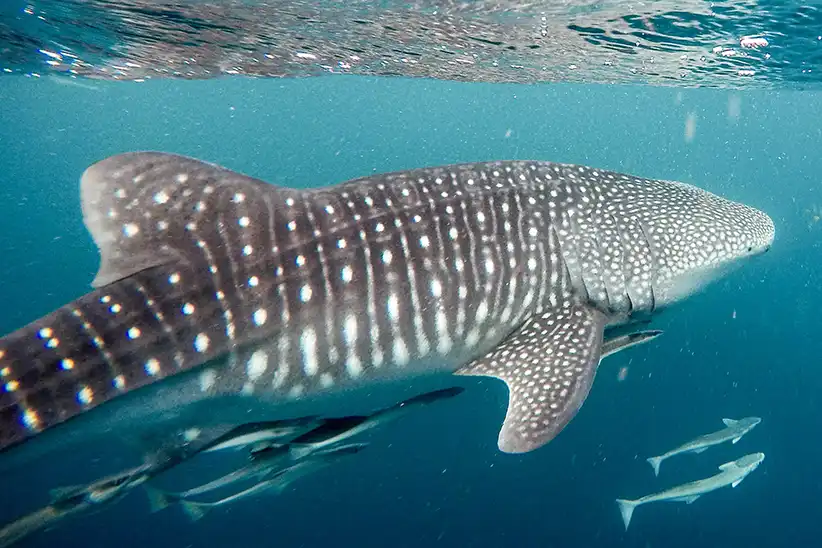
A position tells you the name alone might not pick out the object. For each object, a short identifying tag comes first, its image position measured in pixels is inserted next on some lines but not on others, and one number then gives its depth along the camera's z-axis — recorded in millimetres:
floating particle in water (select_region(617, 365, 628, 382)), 14422
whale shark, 3549
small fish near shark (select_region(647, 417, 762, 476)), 8977
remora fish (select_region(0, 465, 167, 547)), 3645
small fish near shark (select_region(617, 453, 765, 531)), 8641
